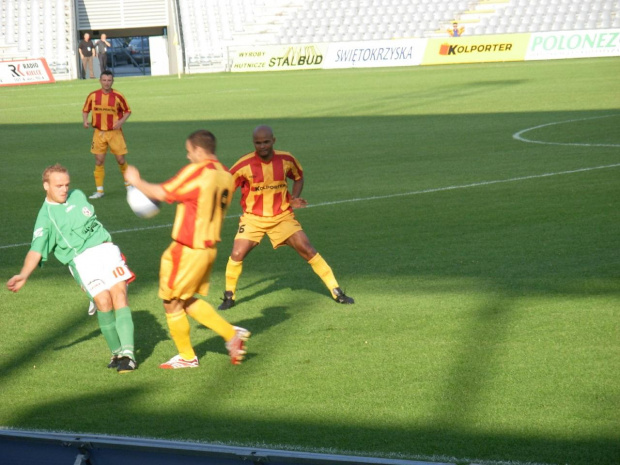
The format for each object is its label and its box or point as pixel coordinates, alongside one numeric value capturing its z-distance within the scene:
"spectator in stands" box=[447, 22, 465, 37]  95.80
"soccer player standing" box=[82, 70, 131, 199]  30.36
